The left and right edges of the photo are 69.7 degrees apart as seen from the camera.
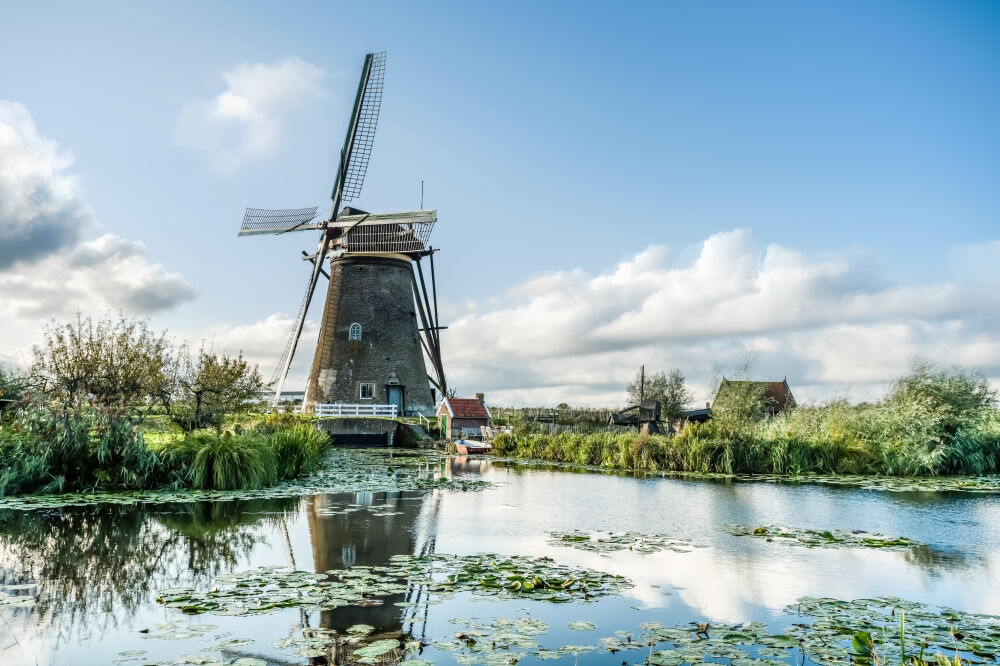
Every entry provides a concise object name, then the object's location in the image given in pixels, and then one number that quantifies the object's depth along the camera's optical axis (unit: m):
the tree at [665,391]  47.19
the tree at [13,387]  17.34
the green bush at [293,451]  14.19
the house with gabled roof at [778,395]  41.64
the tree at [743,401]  28.53
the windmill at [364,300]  29.55
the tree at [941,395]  18.75
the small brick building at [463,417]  29.67
